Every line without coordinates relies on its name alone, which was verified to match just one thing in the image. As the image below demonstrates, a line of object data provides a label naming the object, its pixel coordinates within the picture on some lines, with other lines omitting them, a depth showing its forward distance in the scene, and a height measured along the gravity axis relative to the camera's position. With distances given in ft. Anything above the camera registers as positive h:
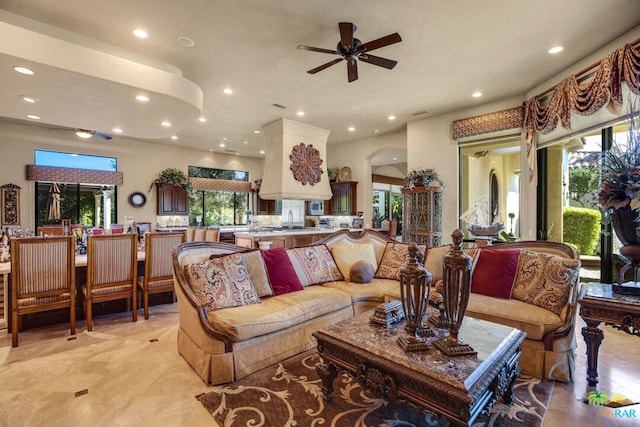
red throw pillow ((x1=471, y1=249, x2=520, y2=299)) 9.15 -1.98
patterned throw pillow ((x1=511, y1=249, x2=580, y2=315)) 7.96 -1.96
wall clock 26.07 +1.22
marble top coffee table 4.41 -2.62
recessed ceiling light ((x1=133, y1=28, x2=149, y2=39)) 10.34 +6.39
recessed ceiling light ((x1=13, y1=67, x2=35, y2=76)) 9.50 +4.68
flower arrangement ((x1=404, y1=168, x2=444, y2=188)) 19.52 +2.20
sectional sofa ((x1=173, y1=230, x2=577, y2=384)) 7.24 -2.72
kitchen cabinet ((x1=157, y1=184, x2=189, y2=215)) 27.44 +1.19
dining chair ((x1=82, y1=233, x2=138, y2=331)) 10.51 -2.09
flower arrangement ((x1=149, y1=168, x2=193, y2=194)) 27.32 +3.20
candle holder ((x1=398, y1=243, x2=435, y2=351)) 5.52 -1.67
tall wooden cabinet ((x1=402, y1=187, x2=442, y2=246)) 19.25 -0.24
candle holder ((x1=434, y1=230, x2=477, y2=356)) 5.19 -1.49
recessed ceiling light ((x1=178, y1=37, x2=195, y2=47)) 10.84 +6.39
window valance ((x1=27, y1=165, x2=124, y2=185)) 21.80 +2.98
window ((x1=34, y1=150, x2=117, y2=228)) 22.53 +1.34
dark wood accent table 6.48 -2.37
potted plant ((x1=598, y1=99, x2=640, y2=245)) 6.75 +0.53
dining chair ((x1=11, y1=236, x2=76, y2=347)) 9.15 -2.04
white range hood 20.21 +3.72
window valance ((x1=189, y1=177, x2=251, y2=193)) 29.91 +2.94
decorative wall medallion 20.65 +3.47
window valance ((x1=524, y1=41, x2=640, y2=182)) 9.64 +4.57
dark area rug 5.91 -4.19
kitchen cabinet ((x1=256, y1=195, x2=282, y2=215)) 33.88 +0.60
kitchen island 17.47 -1.62
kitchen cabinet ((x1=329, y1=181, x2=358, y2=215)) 26.81 +1.25
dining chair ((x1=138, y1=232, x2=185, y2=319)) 11.69 -2.11
